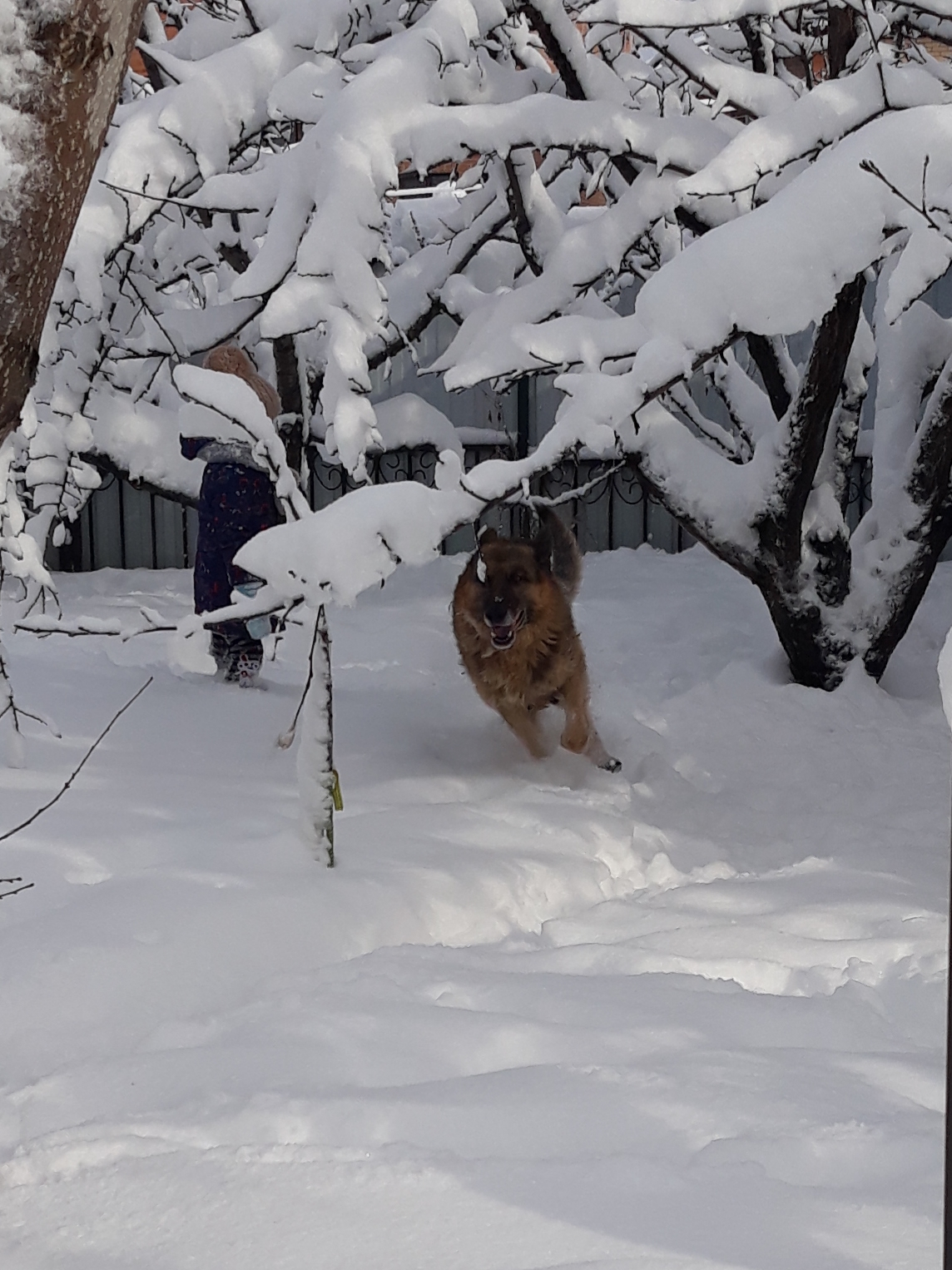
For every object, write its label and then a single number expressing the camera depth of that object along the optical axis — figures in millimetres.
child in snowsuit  5344
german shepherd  4828
